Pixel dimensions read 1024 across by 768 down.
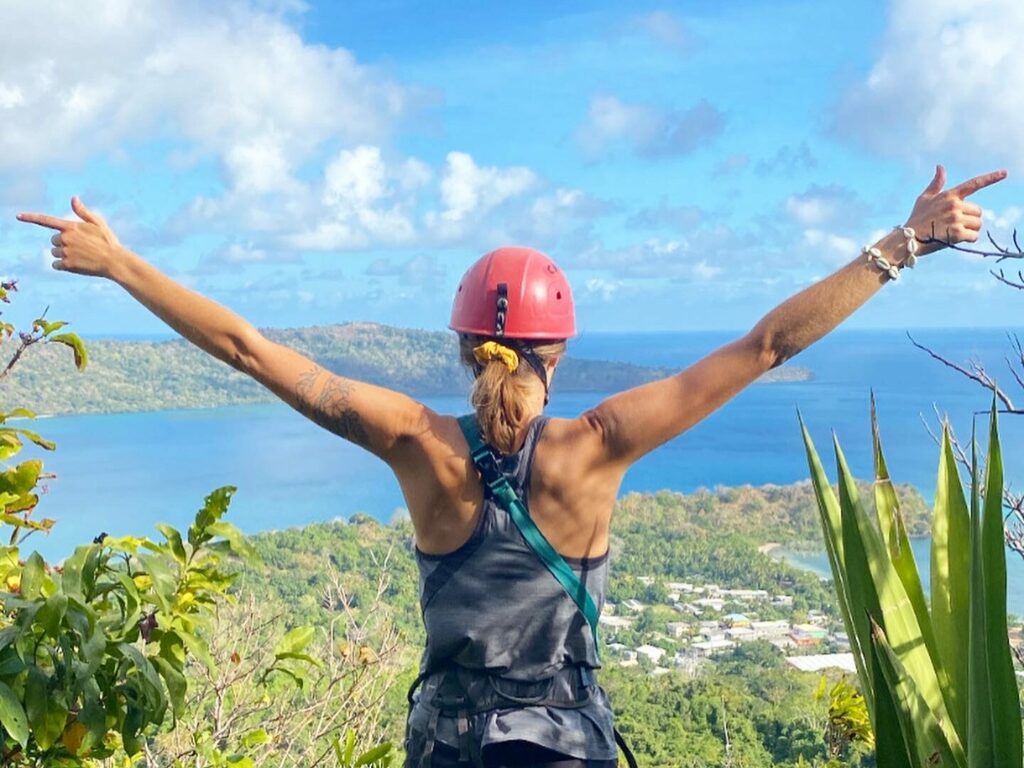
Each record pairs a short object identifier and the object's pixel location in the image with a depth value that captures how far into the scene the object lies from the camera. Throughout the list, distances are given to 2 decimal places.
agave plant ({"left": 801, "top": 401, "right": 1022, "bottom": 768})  1.67
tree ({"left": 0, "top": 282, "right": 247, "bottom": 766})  1.78
